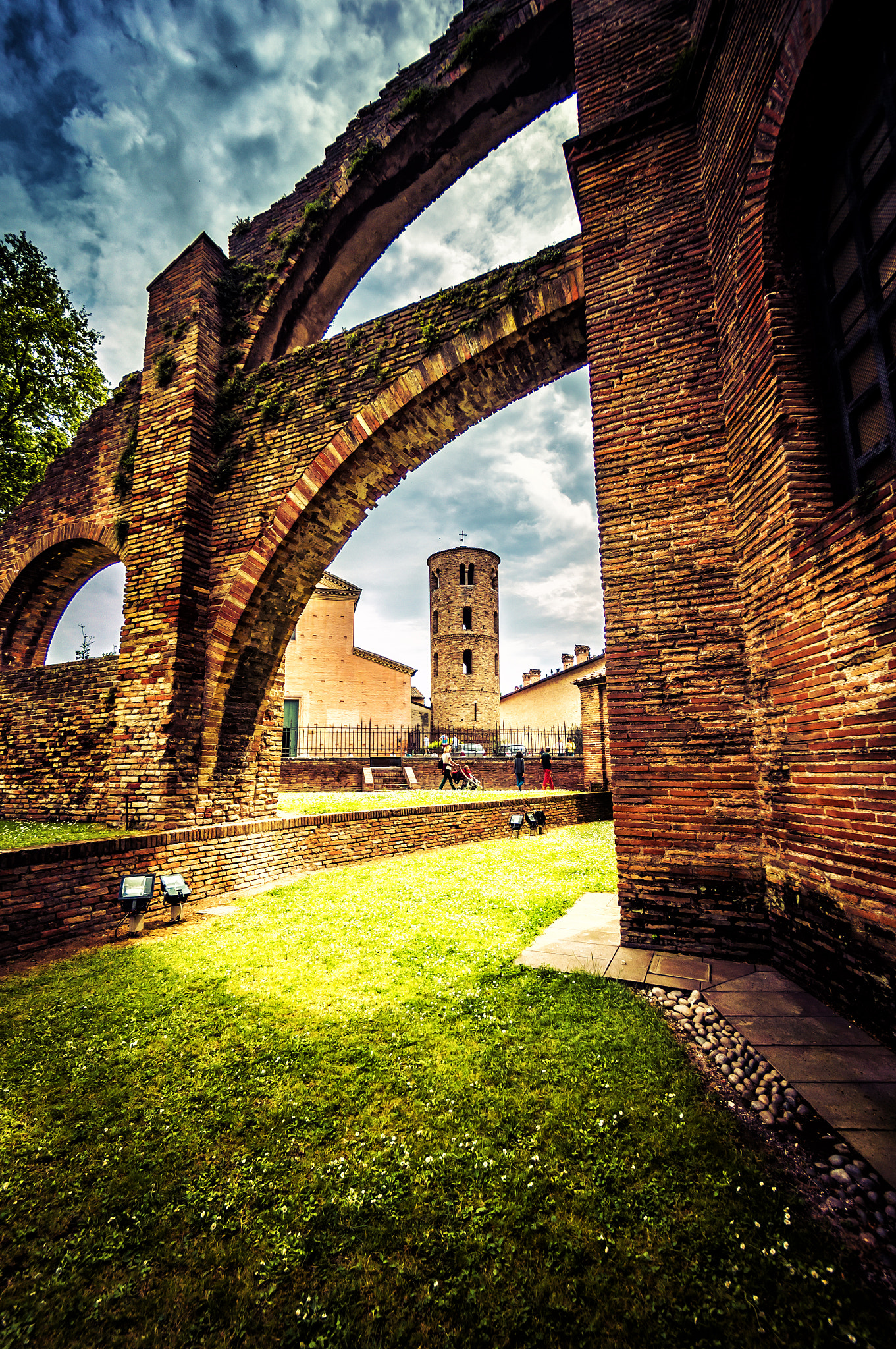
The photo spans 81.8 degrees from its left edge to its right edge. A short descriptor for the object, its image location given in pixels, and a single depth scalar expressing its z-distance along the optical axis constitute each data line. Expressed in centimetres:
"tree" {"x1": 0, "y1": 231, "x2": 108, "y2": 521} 1297
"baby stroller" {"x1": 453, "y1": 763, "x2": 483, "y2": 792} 1691
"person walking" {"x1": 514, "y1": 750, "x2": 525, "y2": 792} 1681
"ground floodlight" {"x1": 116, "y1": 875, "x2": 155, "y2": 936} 444
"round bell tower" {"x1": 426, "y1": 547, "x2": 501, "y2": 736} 2934
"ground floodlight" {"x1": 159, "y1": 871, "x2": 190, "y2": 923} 475
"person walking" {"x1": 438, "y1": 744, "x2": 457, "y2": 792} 1591
